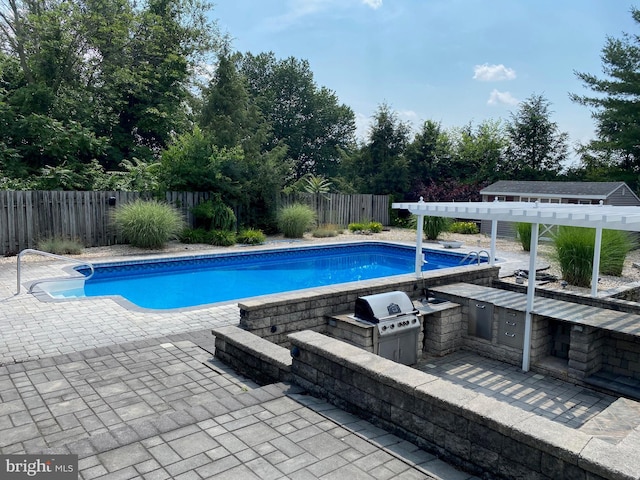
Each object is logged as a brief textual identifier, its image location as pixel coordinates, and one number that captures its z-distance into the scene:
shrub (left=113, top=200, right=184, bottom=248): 12.24
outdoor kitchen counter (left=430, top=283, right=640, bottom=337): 5.39
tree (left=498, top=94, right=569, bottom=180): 24.78
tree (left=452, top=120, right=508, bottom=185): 23.88
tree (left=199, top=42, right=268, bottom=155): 17.52
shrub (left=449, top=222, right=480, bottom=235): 18.41
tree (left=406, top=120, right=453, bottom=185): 22.86
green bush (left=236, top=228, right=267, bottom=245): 14.29
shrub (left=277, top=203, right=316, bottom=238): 15.98
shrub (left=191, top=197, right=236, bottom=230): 14.36
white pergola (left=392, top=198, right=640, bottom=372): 5.19
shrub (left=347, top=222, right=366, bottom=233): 18.09
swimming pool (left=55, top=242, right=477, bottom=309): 9.03
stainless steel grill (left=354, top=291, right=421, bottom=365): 5.41
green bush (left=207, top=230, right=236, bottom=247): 13.70
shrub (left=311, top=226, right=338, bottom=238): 16.61
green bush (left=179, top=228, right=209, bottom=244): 13.95
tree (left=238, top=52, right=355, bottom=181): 31.81
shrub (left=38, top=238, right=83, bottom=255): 11.31
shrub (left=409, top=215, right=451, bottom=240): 16.05
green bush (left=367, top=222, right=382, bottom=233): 18.23
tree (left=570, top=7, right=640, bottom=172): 18.97
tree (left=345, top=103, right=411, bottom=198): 22.23
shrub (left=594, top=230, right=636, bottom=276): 9.66
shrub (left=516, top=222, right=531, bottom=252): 13.14
